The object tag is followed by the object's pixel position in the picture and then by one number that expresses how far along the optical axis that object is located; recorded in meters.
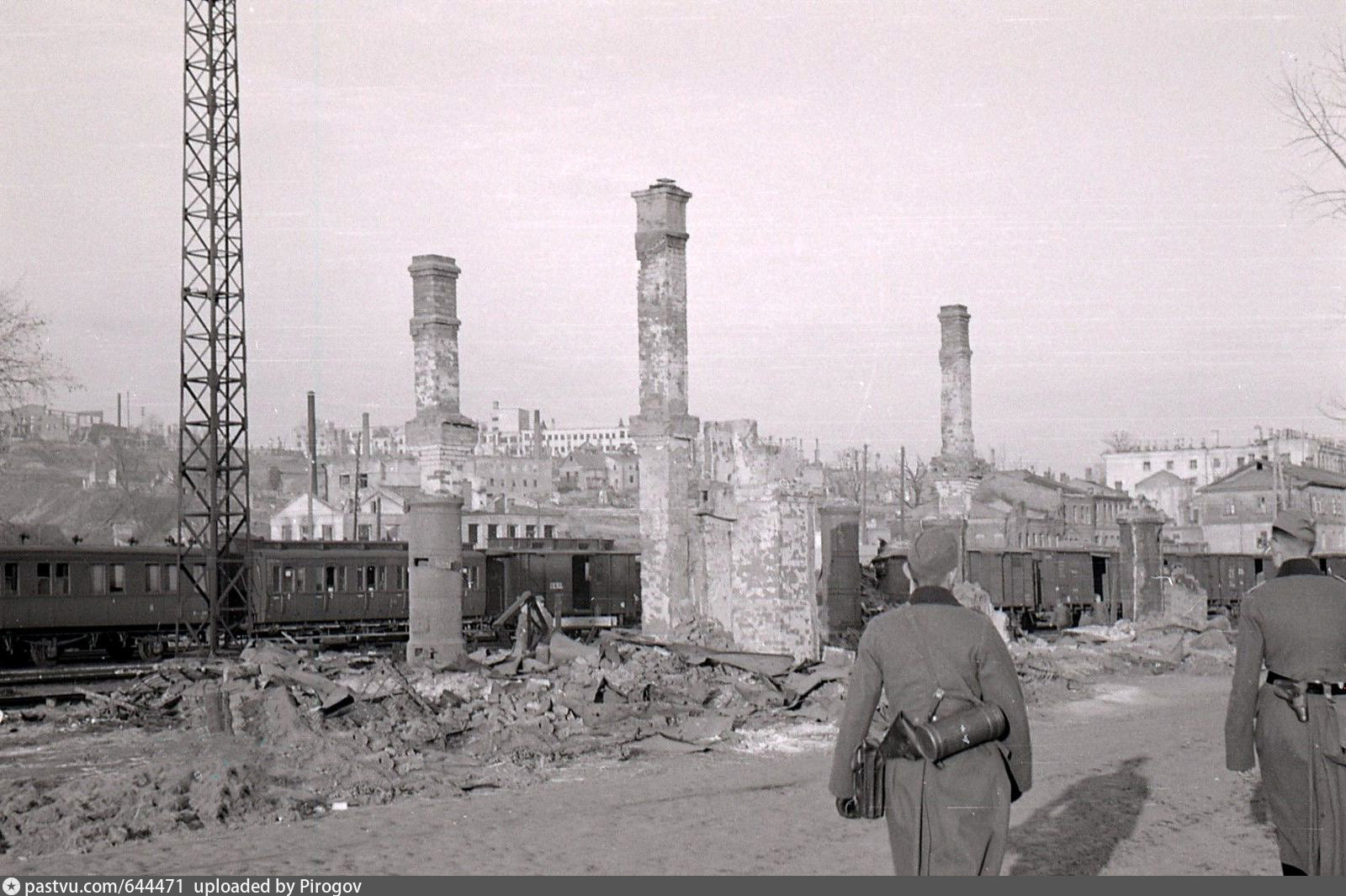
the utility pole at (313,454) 59.31
